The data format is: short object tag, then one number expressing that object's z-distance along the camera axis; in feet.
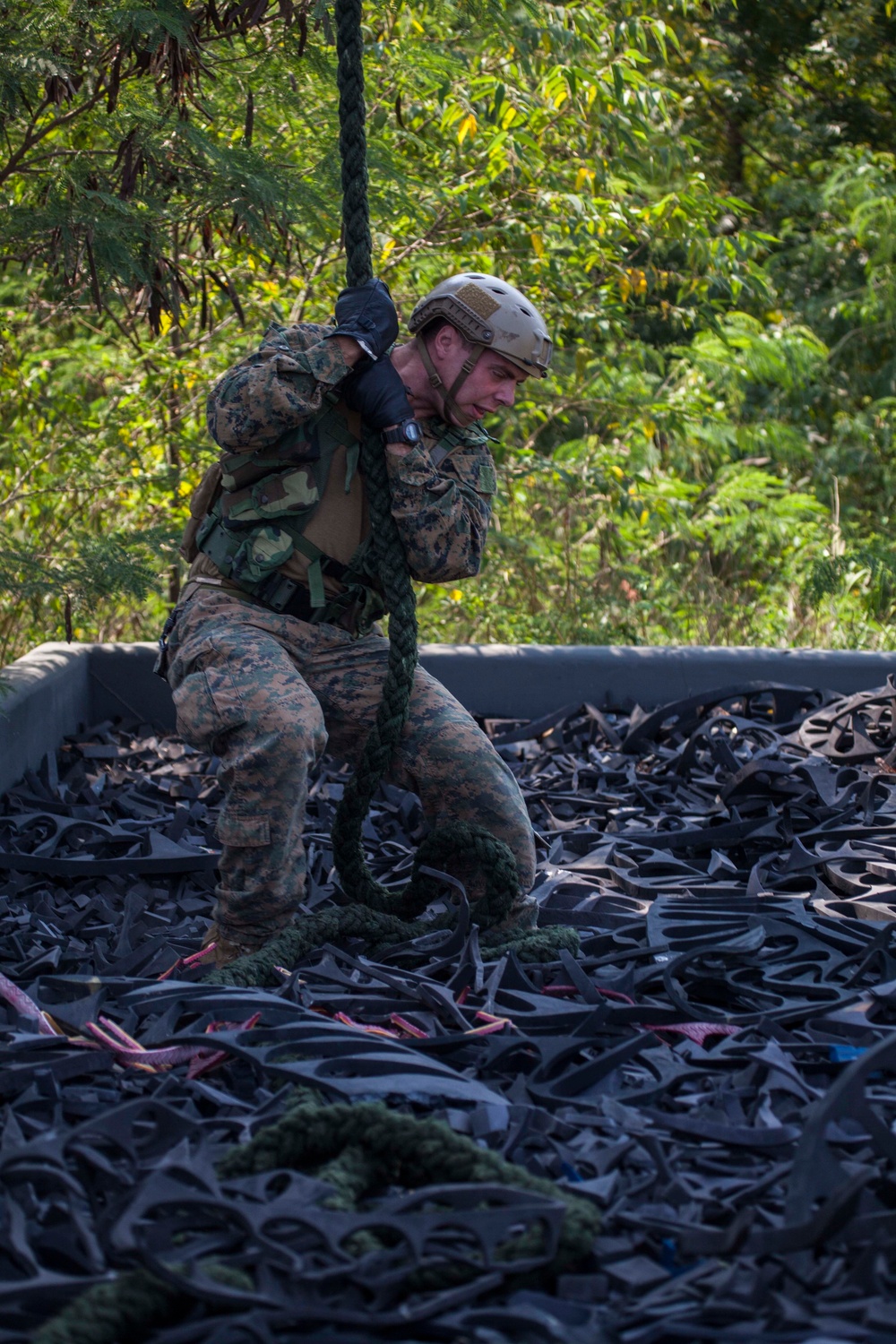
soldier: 17.46
